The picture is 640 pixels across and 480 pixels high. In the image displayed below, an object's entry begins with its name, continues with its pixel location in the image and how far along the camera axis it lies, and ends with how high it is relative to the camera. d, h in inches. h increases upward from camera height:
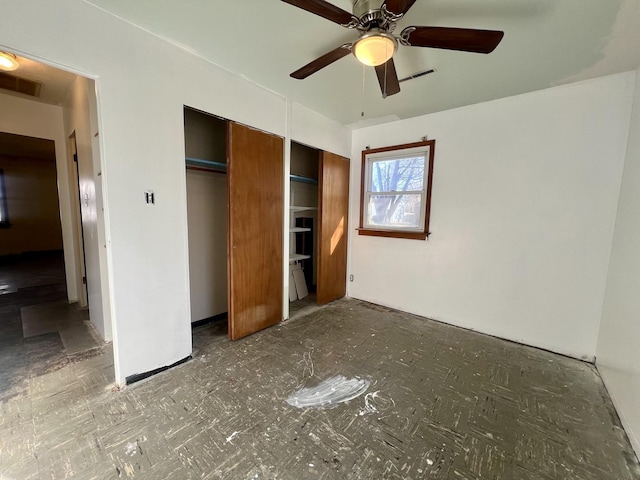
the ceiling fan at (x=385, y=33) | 52.6 +41.5
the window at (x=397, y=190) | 132.3 +14.9
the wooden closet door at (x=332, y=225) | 140.3 -5.2
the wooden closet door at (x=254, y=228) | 99.5 -5.7
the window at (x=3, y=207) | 260.9 +0.9
